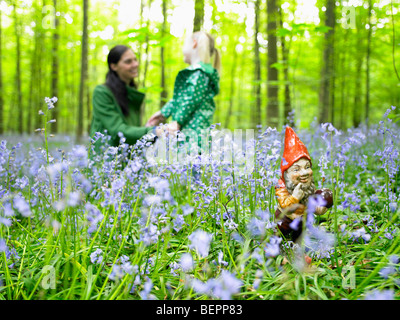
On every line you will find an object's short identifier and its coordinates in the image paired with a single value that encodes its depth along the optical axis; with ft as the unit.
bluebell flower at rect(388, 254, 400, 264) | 4.06
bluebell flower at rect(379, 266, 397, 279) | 3.93
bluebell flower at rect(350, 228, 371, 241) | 4.19
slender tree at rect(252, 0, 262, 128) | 27.55
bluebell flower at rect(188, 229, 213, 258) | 3.71
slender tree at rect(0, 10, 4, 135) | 37.63
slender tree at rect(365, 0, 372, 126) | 22.38
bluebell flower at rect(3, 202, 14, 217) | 4.42
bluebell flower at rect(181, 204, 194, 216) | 4.55
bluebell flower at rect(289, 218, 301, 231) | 4.19
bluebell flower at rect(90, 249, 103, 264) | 5.27
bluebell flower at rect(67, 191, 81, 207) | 4.01
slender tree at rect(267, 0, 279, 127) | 20.47
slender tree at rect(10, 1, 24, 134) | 35.55
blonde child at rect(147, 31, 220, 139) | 10.63
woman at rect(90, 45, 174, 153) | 12.33
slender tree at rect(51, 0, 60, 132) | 34.56
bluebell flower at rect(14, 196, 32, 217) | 3.76
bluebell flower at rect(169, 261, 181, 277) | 5.42
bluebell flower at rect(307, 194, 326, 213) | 4.16
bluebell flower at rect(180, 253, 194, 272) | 4.24
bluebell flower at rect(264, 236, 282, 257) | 4.07
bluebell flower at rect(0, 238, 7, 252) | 4.23
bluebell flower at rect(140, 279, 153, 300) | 3.99
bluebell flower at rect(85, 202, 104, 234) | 4.67
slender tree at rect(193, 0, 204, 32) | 16.24
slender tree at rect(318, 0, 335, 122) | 19.22
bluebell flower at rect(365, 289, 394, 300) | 3.40
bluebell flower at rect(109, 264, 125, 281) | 4.28
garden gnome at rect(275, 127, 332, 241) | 5.37
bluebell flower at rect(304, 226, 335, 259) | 4.62
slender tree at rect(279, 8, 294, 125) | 24.03
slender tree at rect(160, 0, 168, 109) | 22.71
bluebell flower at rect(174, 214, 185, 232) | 5.64
